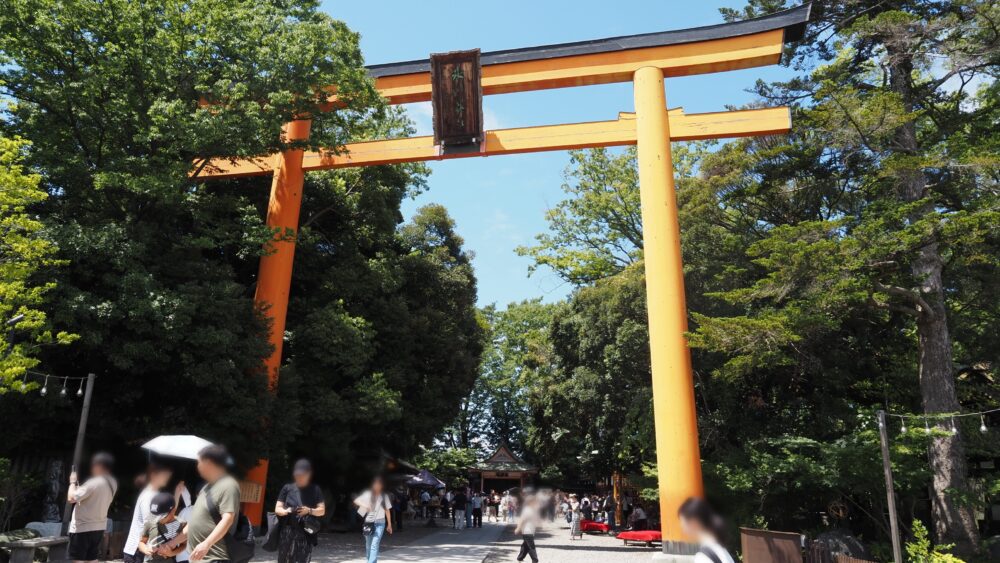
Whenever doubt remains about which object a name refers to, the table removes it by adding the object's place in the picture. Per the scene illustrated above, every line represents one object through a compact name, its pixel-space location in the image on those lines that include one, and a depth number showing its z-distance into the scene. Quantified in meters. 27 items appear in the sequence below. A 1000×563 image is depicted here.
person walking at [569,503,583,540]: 19.78
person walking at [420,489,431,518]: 26.22
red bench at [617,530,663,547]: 15.92
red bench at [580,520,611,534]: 20.39
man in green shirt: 4.21
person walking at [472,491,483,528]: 22.78
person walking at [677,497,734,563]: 3.66
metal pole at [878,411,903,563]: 8.97
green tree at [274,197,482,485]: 14.76
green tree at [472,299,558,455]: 37.50
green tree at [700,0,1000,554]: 10.63
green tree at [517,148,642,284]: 21.59
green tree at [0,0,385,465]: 11.07
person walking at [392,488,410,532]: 19.58
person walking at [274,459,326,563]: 5.93
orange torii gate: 11.12
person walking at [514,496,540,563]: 10.26
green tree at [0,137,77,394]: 9.00
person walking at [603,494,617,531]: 22.46
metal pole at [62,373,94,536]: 9.95
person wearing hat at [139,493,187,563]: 4.91
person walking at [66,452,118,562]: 6.76
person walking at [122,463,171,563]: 5.77
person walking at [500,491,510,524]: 26.98
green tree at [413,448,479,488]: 31.33
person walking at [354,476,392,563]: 7.83
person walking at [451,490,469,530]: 21.39
